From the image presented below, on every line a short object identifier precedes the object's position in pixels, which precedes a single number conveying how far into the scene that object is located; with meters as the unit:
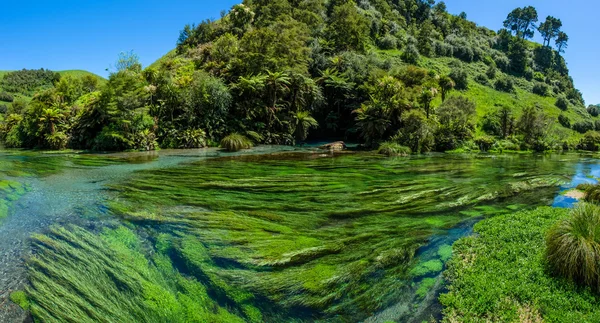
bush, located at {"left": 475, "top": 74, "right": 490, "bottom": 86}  57.34
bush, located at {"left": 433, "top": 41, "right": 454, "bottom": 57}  63.12
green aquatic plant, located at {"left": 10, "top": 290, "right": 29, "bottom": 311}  4.67
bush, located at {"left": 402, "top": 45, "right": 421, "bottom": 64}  53.88
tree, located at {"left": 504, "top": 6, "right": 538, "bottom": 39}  94.12
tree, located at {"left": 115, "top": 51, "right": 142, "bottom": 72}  32.94
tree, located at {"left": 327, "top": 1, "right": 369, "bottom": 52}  47.59
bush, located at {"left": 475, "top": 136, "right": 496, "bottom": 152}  33.84
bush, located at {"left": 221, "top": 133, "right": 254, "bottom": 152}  26.98
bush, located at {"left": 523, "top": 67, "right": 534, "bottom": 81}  69.54
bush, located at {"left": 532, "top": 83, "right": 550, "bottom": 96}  61.69
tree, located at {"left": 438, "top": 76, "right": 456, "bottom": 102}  41.22
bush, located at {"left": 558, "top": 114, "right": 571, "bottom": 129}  50.44
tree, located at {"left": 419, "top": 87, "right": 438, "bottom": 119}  32.43
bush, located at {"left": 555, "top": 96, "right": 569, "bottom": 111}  56.84
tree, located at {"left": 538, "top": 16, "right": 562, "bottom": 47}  90.25
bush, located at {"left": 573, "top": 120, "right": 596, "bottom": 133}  49.01
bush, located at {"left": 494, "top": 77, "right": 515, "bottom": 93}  56.72
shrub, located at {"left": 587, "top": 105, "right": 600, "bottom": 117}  61.50
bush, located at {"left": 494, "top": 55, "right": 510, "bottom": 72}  69.19
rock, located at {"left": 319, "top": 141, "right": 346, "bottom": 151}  29.69
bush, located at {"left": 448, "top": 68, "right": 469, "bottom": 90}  51.25
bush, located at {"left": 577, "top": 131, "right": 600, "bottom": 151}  39.34
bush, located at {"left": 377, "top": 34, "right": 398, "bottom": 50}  58.34
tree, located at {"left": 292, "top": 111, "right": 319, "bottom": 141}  33.94
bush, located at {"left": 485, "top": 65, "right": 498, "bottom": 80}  60.62
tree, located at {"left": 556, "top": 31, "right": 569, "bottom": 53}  90.56
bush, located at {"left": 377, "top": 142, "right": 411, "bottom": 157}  25.92
